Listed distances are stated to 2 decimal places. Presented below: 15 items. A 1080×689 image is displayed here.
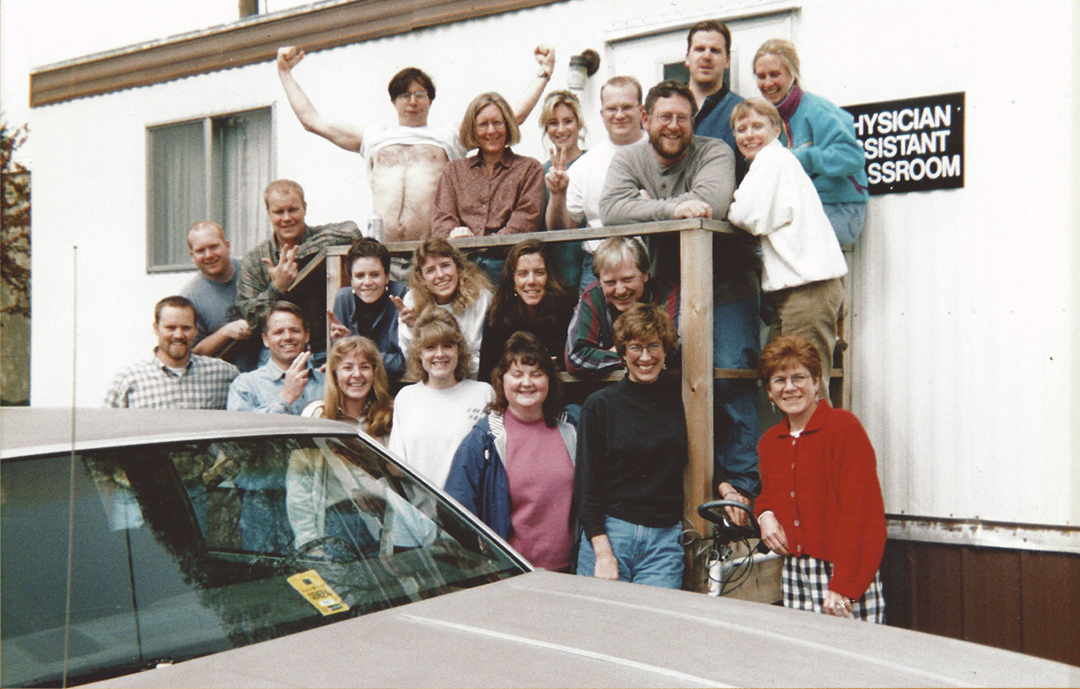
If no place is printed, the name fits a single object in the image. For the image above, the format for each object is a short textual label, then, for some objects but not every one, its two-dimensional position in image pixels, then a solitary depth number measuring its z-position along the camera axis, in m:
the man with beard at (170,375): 5.51
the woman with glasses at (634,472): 4.10
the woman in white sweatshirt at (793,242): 4.36
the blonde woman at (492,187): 5.38
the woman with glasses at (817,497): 3.62
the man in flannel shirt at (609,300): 4.46
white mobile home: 4.46
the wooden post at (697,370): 4.24
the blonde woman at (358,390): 4.83
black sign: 4.76
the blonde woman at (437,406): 4.67
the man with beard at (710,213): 4.49
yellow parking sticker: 2.33
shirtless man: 6.12
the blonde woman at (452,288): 5.03
